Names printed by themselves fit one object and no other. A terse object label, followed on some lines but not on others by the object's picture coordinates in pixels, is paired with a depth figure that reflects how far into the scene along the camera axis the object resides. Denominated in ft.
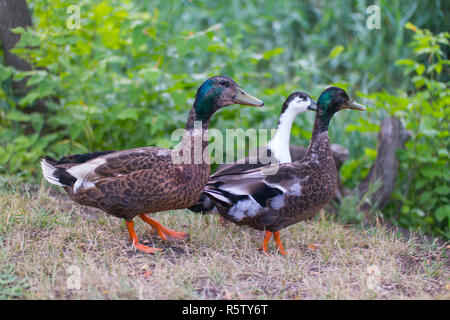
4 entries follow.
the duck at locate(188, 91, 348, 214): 14.05
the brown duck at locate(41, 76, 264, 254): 11.18
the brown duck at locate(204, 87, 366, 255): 11.60
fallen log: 17.10
